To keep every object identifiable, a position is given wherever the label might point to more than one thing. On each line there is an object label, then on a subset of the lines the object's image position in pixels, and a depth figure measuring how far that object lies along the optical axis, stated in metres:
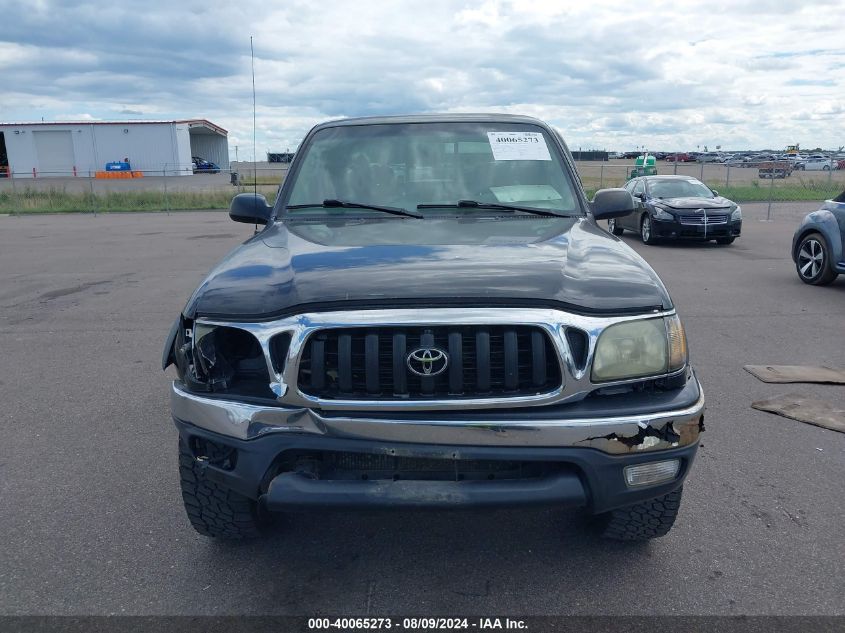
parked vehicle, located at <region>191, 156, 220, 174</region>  61.41
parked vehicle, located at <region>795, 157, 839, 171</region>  58.99
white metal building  56.03
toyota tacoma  2.51
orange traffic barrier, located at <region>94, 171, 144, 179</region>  52.88
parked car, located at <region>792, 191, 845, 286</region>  9.14
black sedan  14.39
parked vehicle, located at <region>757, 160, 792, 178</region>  37.91
